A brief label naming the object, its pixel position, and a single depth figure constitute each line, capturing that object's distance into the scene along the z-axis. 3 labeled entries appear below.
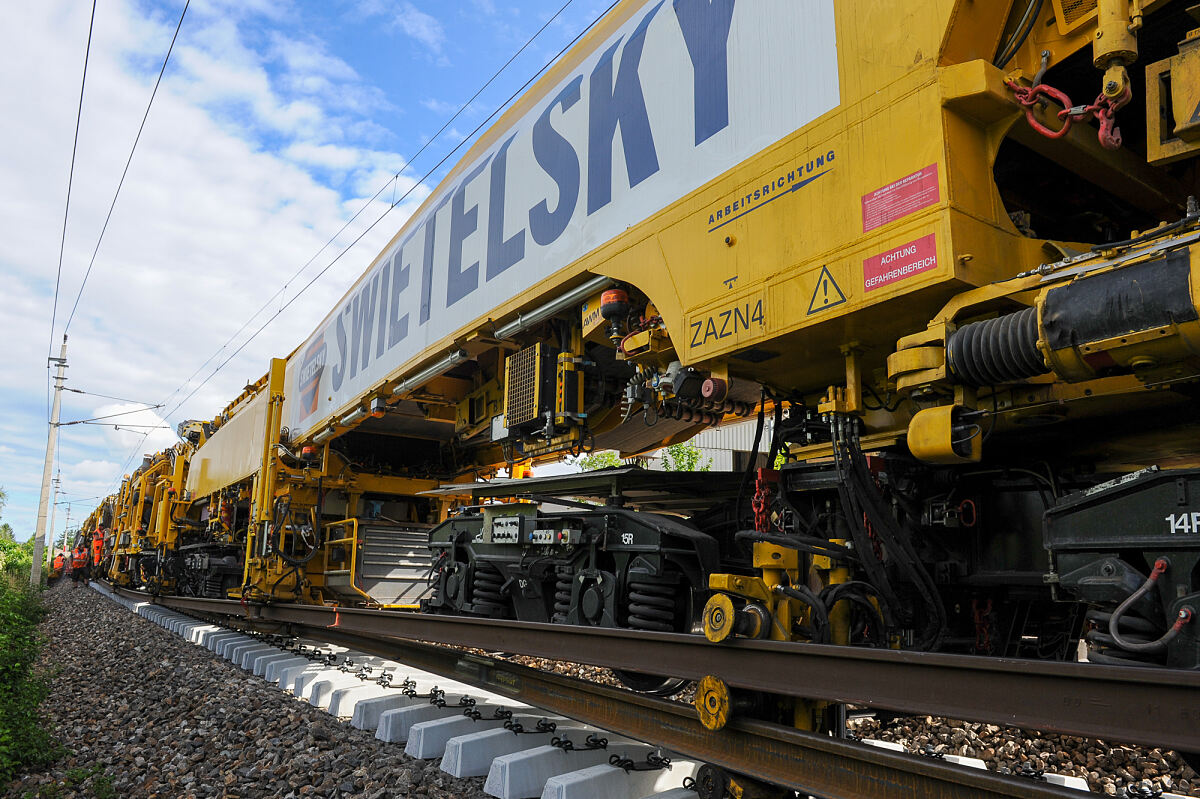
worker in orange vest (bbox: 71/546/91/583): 35.78
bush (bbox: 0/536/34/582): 35.47
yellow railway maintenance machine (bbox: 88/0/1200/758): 2.49
